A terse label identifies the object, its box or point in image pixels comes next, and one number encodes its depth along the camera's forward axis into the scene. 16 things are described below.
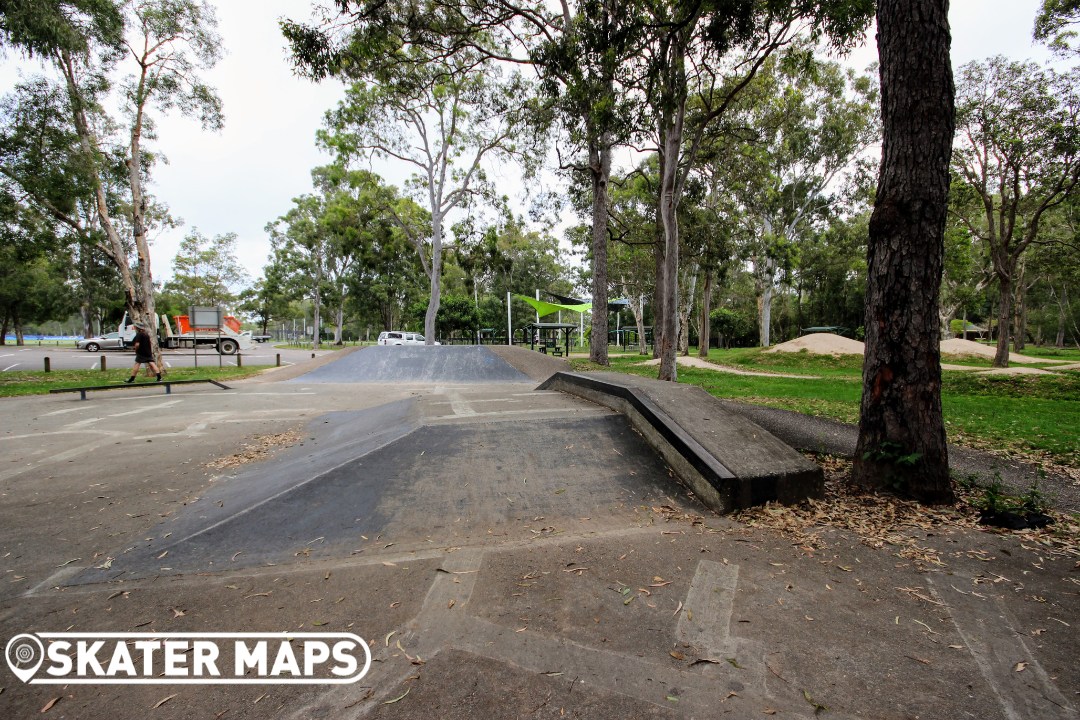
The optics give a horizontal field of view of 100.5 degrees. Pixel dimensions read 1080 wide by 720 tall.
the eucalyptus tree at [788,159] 14.89
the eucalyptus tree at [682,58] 7.56
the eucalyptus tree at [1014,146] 13.10
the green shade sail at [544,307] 26.22
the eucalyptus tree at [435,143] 17.92
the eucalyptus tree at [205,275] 44.69
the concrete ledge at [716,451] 3.62
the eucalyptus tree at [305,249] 36.30
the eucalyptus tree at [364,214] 21.31
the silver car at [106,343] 30.22
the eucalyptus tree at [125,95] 12.37
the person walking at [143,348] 12.20
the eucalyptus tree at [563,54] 8.23
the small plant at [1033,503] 3.46
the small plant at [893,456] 3.65
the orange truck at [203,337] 30.04
